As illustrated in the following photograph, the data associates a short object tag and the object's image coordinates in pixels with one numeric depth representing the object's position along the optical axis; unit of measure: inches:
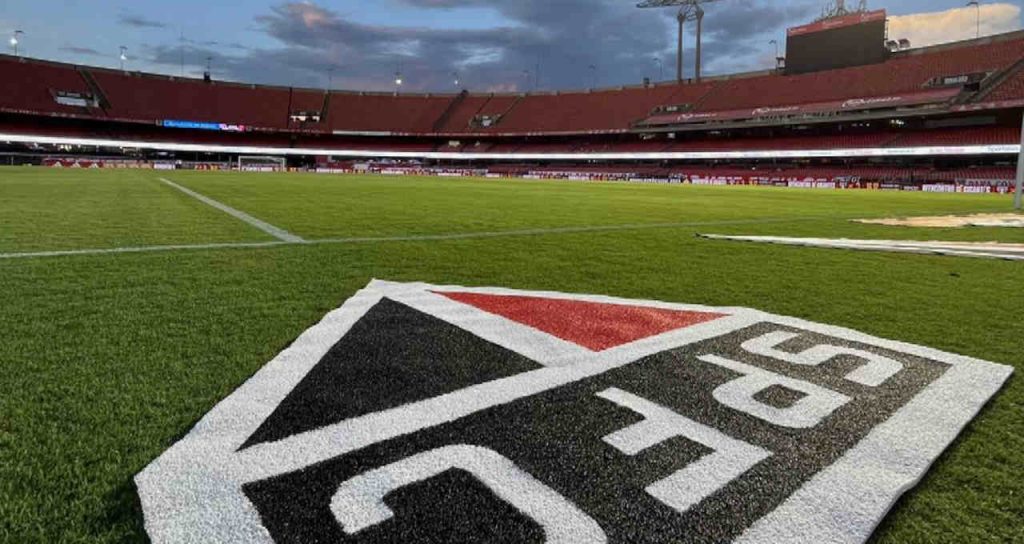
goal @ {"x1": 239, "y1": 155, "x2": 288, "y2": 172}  2465.6
